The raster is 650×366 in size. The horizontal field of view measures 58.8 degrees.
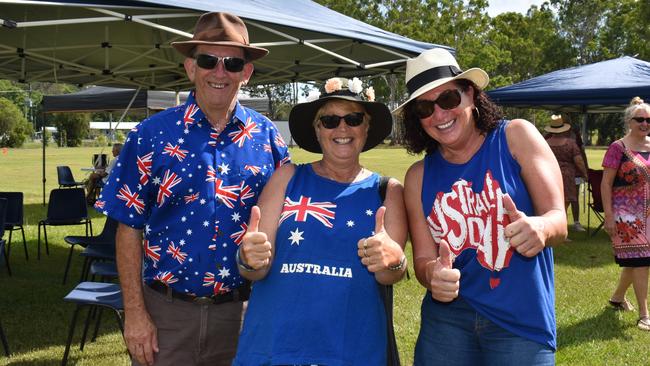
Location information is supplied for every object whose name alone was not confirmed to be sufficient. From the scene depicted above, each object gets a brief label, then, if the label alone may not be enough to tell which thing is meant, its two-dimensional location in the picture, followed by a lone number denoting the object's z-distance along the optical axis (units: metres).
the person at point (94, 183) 13.45
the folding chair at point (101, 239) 5.75
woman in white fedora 1.97
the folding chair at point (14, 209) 7.22
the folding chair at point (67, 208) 7.44
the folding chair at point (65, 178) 13.70
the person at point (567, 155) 9.34
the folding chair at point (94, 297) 3.85
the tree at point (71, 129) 55.78
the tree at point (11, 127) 51.19
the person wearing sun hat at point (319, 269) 1.94
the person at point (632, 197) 4.97
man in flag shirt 2.28
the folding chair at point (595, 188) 9.40
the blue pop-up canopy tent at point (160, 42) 5.02
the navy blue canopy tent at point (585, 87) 8.30
